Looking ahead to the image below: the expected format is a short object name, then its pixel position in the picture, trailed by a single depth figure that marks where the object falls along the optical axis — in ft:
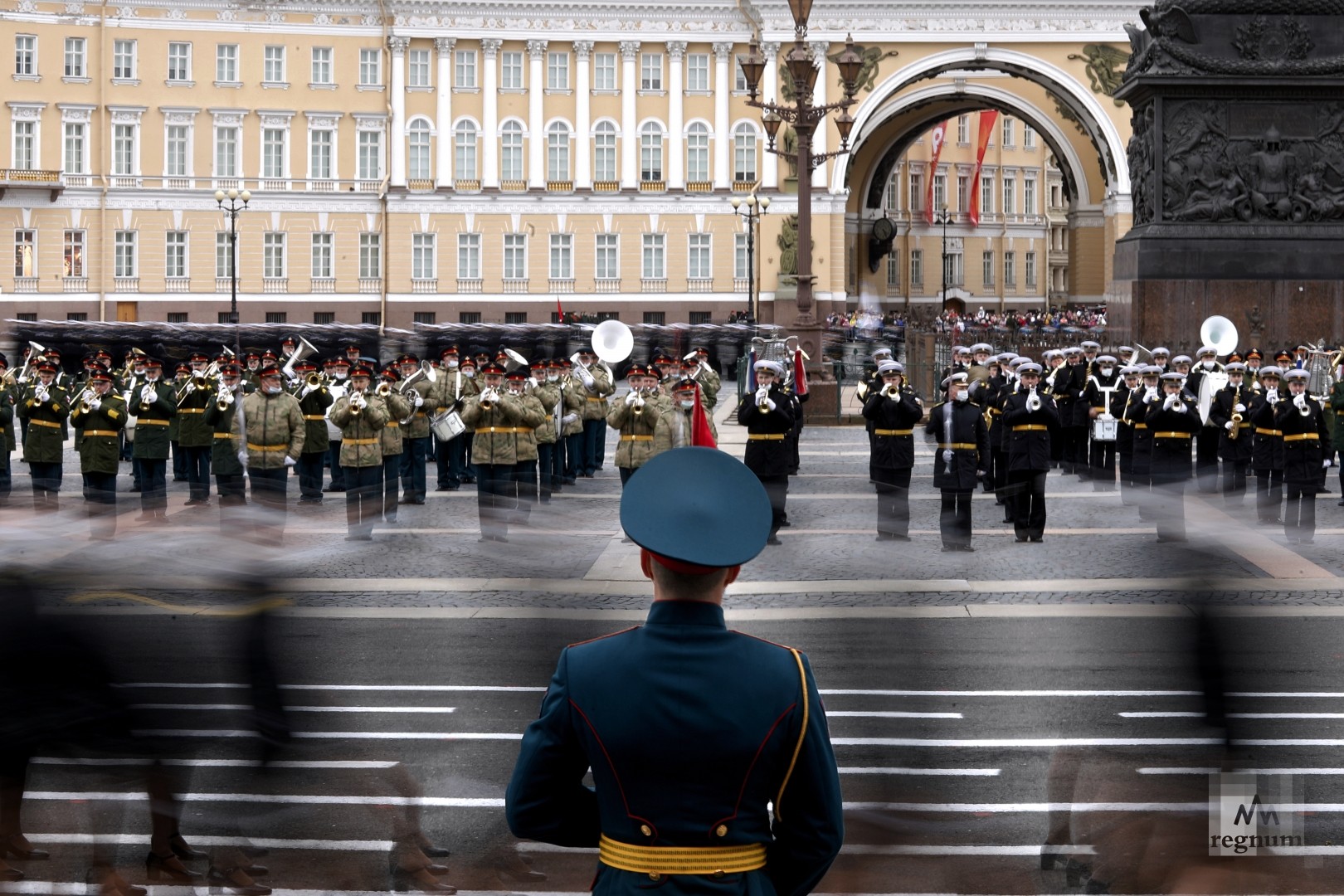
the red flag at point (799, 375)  91.61
